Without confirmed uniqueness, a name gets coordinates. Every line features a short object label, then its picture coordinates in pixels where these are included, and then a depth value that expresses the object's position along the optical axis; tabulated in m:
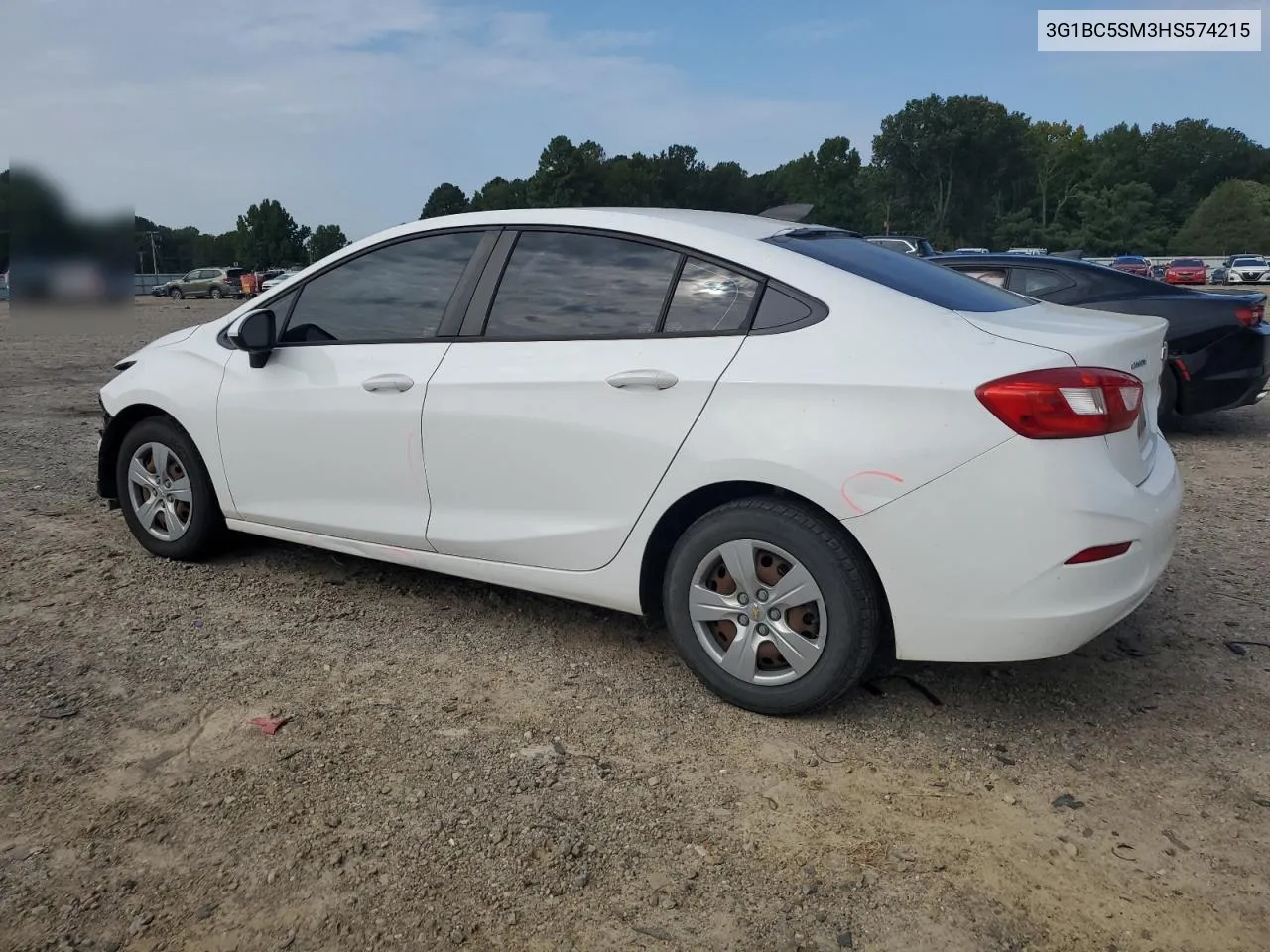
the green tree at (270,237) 83.44
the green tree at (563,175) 94.75
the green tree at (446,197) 111.75
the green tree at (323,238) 76.71
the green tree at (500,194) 96.31
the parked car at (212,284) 46.25
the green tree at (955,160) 98.62
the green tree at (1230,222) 72.25
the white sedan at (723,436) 2.87
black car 7.57
